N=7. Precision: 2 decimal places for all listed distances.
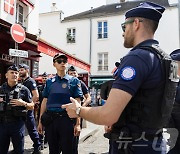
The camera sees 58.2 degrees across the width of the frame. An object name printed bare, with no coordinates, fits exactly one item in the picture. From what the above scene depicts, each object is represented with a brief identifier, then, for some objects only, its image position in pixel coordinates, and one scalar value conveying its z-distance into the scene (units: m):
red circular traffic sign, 3.62
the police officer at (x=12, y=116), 2.43
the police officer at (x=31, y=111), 3.45
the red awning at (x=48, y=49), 4.84
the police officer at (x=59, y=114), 2.38
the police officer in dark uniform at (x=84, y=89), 3.67
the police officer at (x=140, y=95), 1.07
